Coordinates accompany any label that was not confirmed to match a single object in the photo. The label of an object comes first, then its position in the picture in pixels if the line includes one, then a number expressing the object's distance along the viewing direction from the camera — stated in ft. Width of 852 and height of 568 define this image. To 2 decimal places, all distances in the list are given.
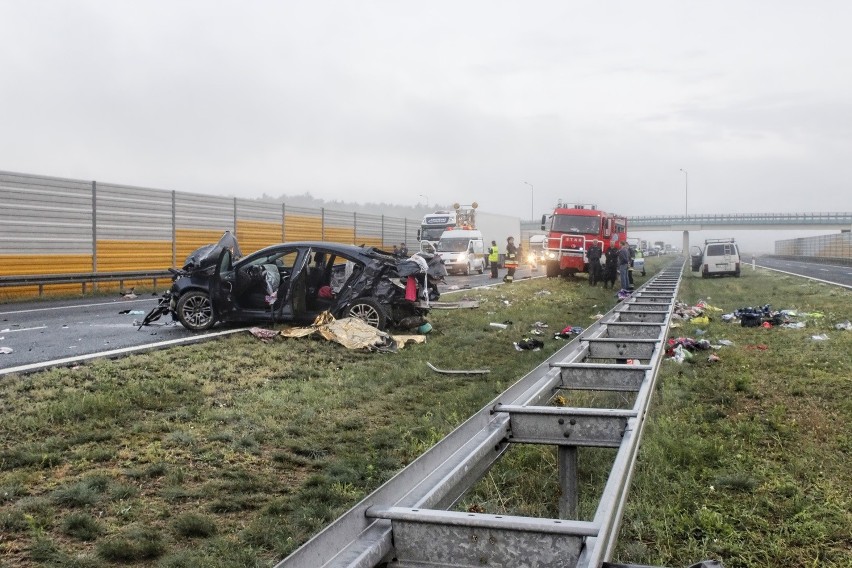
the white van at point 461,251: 124.06
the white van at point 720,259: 125.80
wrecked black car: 39.81
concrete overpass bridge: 299.95
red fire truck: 102.22
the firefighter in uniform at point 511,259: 103.50
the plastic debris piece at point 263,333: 37.91
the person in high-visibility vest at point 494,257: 113.39
